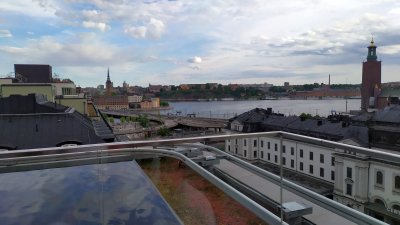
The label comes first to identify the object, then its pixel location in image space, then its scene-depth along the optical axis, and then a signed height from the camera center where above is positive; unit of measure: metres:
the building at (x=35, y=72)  32.03 +2.17
